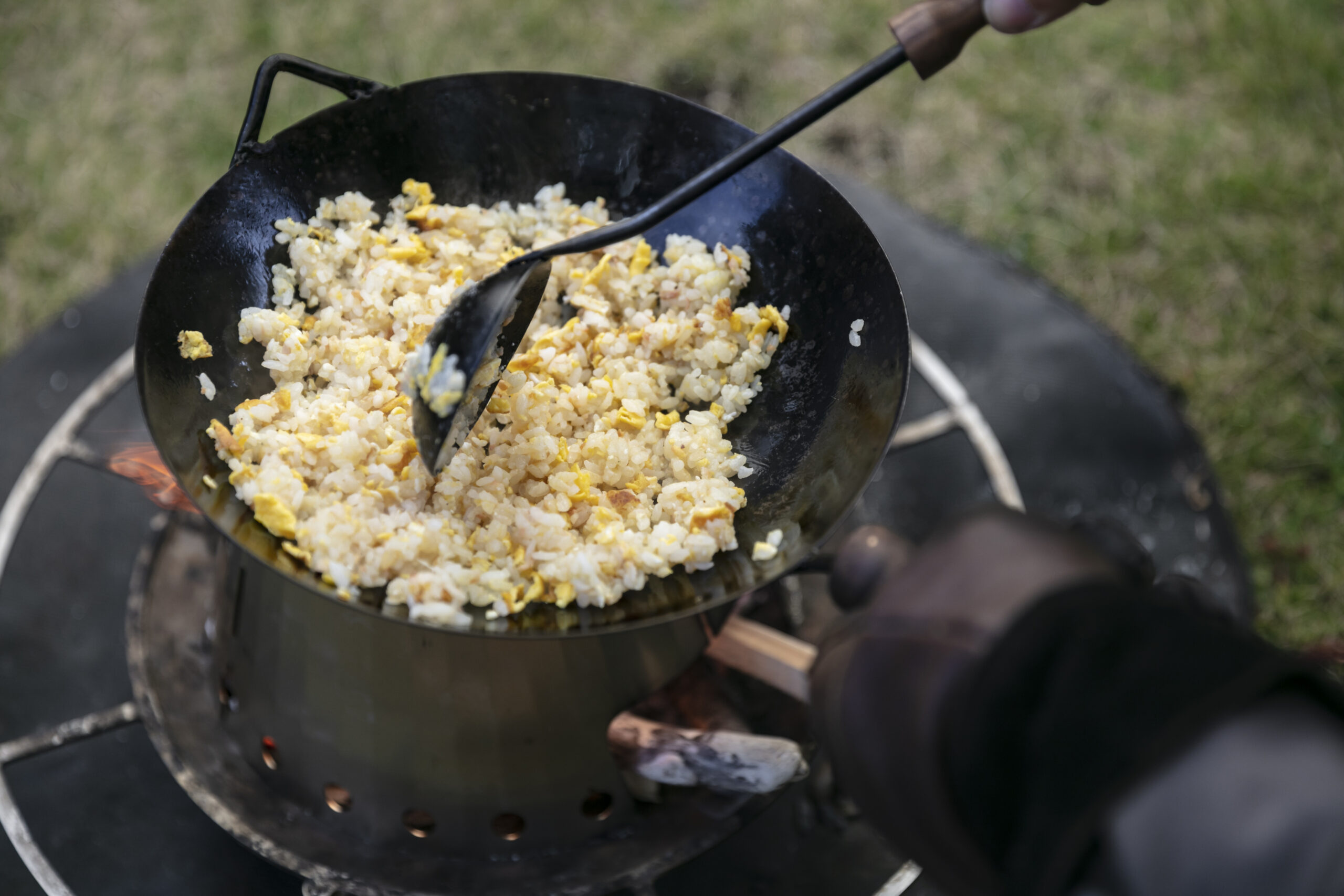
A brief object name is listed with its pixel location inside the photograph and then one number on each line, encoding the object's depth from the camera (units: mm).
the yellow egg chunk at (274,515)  761
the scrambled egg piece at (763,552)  781
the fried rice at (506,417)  771
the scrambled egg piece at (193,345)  780
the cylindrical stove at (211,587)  871
